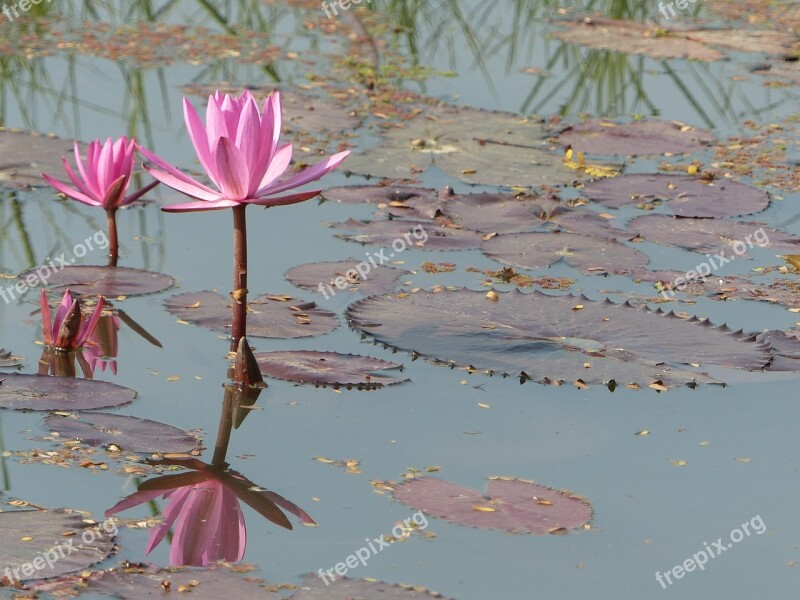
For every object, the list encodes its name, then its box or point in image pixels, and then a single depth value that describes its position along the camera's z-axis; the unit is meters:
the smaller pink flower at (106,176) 7.09
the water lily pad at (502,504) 4.78
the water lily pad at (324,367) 5.95
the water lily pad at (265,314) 6.53
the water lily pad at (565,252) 7.69
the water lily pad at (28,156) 8.58
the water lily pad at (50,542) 4.21
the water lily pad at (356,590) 4.18
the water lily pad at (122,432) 5.18
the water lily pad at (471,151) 9.27
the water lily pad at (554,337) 6.25
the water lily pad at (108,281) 6.97
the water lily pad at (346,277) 7.15
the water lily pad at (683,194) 8.67
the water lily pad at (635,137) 9.98
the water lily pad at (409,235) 7.92
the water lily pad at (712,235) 8.06
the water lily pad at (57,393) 5.46
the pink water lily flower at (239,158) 5.48
